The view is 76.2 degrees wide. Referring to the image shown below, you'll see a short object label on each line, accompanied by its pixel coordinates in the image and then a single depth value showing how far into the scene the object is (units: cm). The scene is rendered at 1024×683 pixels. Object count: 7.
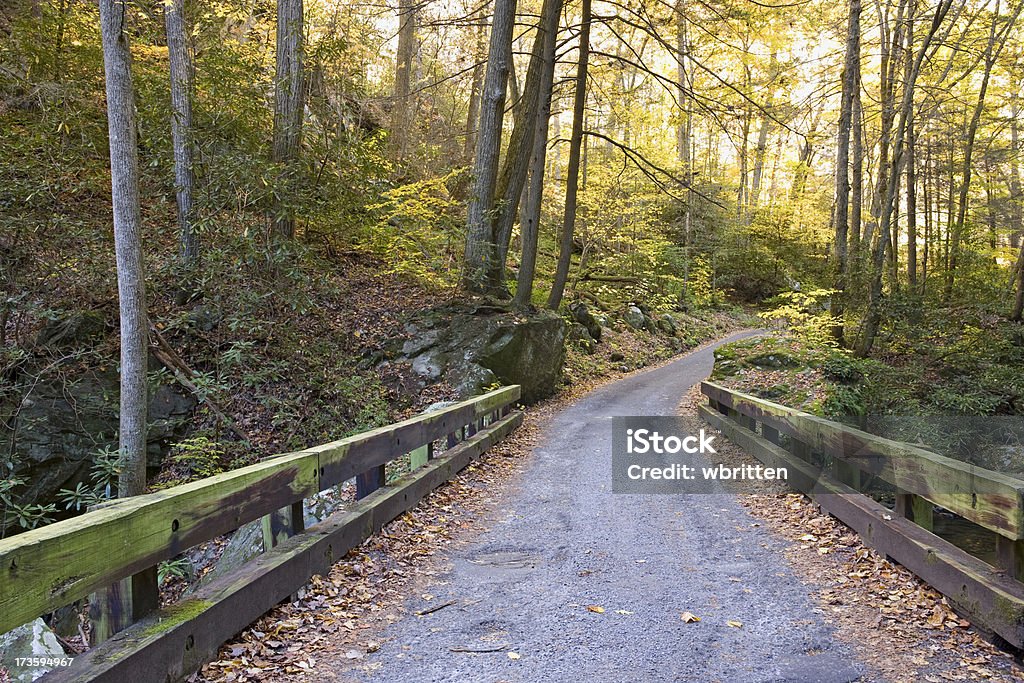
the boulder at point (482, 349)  1193
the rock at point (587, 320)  2002
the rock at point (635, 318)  2406
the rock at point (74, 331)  905
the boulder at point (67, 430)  836
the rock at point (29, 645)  446
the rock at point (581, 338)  1922
